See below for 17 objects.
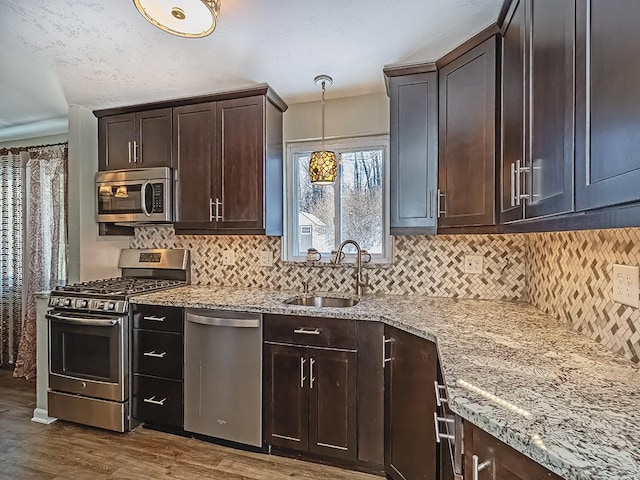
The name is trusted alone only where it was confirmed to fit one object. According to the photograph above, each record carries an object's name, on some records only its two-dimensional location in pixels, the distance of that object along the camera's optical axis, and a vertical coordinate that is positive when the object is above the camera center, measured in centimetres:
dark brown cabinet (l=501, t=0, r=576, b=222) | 96 +43
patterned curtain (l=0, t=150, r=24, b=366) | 358 -17
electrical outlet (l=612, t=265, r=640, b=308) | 113 -17
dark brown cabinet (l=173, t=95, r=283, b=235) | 257 +53
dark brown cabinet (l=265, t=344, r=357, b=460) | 201 -97
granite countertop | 68 -42
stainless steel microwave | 274 +33
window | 266 +27
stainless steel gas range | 241 -84
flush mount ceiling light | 140 +92
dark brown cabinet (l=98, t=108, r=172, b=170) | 280 +79
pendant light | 230 +45
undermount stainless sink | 252 -48
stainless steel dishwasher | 218 -89
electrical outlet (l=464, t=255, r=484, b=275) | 234 -19
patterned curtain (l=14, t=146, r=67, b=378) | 339 +4
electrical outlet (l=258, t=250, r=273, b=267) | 287 -18
